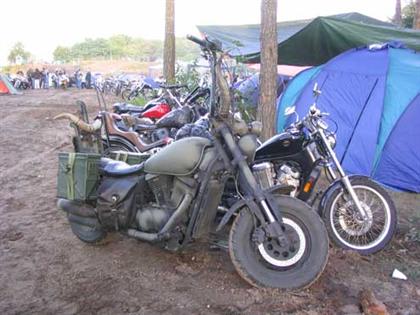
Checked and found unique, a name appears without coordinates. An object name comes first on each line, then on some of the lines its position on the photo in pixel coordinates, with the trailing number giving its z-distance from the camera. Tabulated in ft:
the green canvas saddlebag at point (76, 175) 11.92
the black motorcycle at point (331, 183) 13.14
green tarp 25.44
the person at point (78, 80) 109.50
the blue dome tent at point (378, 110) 19.25
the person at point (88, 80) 107.96
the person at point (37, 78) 103.86
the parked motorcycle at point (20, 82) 96.49
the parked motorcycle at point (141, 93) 44.86
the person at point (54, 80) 107.30
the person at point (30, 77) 103.22
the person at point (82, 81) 109.29
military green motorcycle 10.42
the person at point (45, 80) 106.32
